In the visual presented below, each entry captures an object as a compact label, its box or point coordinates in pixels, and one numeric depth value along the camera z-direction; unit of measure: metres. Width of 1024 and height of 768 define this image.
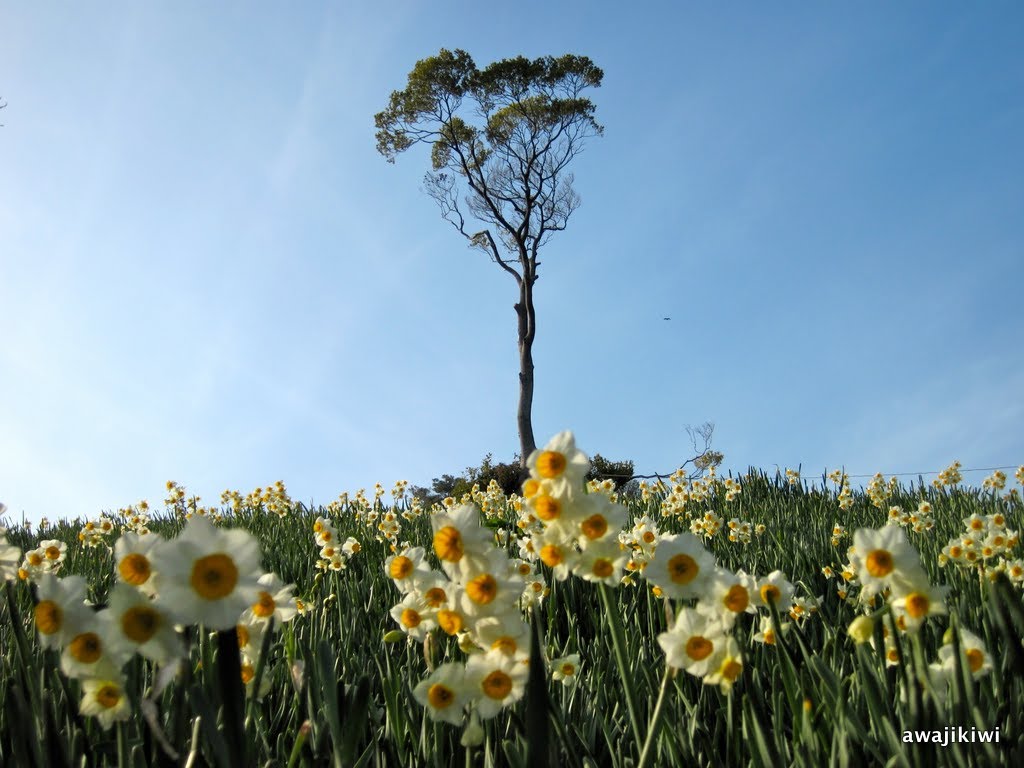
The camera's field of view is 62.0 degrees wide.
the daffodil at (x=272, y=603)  0.46
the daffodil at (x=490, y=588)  0.39
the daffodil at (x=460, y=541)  0.40
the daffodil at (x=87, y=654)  0.36
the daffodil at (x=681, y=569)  0.42
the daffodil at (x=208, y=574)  0.33
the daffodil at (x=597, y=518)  0.43
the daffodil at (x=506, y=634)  0.40
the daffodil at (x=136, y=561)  0.36
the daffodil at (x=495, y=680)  0.39
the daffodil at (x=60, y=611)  0.36
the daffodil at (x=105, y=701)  0.37
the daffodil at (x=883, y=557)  0.42
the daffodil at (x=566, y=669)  0.53
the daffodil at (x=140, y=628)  0.34
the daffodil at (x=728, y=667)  0.42
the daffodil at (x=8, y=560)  0.48
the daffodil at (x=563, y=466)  0.42
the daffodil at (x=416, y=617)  0.49
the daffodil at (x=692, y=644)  0.42
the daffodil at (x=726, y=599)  0.41
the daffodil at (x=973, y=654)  0.47
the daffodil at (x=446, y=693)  0.40
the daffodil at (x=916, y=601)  0.42
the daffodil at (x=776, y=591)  0.47
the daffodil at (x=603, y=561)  0.43
